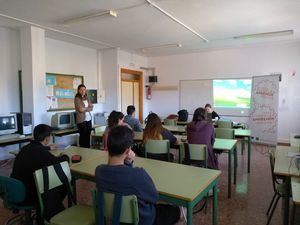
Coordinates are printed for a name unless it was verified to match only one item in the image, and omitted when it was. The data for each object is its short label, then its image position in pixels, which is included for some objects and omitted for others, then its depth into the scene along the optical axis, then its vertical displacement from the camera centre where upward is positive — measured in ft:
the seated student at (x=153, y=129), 11.07 -1.40
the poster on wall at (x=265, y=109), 21.33 -0.98
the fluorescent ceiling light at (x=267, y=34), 18.28 +5.10
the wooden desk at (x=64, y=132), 16.84 -2.37
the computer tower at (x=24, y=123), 15.03 -1.48
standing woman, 17.01 -1.43
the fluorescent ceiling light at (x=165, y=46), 22.82 +5.18
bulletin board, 19.65 +0.84
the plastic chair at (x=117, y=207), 4.88 -2.27
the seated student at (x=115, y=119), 11.32 -0.95
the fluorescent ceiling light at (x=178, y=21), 12.71 +5.08
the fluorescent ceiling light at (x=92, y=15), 13.74 +5.06
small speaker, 29.71 +2.51
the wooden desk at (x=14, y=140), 13.46 -2.38
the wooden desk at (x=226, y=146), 11.02 -2.26
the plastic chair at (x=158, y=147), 10.68 -2.16
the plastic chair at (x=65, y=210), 5.91 -3.00
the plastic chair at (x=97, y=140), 15.32 -2.64
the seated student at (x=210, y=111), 20.25 -1.20
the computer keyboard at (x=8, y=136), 14.08 -2.21
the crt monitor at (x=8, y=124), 14.24 -1.46
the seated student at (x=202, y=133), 10.75 -1.59
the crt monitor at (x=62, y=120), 17.83 -1.61
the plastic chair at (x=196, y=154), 9.88 -2.33
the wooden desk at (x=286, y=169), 6.98 -2.26
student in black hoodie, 6.70 -1.94
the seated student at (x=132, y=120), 14.93 -1.34
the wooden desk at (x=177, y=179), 5.68 -2.23
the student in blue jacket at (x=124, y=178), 4.91 -1.65
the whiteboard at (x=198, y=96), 25.48 +0.31
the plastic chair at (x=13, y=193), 6.68 -2.69
